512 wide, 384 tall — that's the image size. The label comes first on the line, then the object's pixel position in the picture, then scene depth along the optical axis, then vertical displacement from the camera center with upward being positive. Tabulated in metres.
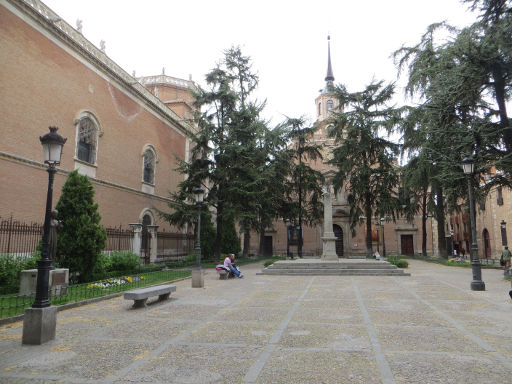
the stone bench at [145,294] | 7.54 -1.35
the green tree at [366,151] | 26.94 +6.86
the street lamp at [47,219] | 5.32 +0.26
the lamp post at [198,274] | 11.58 -1.27
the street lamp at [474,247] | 10.43 -0.28
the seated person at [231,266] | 14.50 -1.25
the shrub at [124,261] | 14.83 -1.12
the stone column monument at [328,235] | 18.69 +0.11
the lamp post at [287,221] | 27.17 +1.22
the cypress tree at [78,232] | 12.20 +0.12
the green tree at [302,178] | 28.77 +5.03
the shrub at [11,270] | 10.57 -1.09
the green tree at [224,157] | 21.17 +5.02
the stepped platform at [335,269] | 15.47 -1.48
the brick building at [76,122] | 14.60 +6.23
